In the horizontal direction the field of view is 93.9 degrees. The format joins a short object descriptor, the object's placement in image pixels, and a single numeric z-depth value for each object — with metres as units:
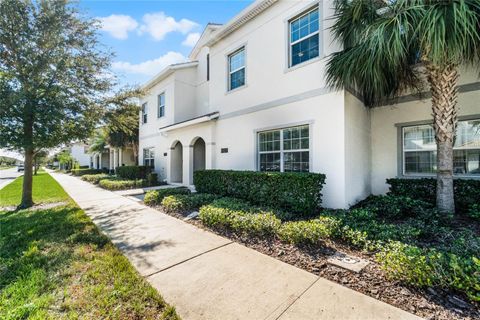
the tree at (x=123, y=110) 10.53
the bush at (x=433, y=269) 2.71
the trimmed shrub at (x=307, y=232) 4.39
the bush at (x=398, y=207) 5.93
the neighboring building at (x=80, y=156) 46.91
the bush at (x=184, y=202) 7.49
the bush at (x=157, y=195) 8.76
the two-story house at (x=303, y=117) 6.80
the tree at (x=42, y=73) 7.62
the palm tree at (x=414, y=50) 4.52
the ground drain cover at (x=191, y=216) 6.63
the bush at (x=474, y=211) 5.44
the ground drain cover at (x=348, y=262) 3.60
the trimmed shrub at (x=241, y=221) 5.02
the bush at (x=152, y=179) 14.32
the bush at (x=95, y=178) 17.58
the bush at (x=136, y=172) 16.28
